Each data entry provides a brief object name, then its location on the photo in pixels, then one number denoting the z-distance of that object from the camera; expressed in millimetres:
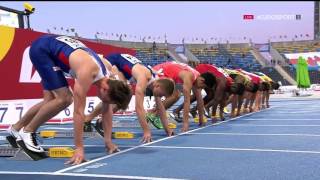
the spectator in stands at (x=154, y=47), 55638
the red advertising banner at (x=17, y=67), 9969
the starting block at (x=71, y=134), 7893
